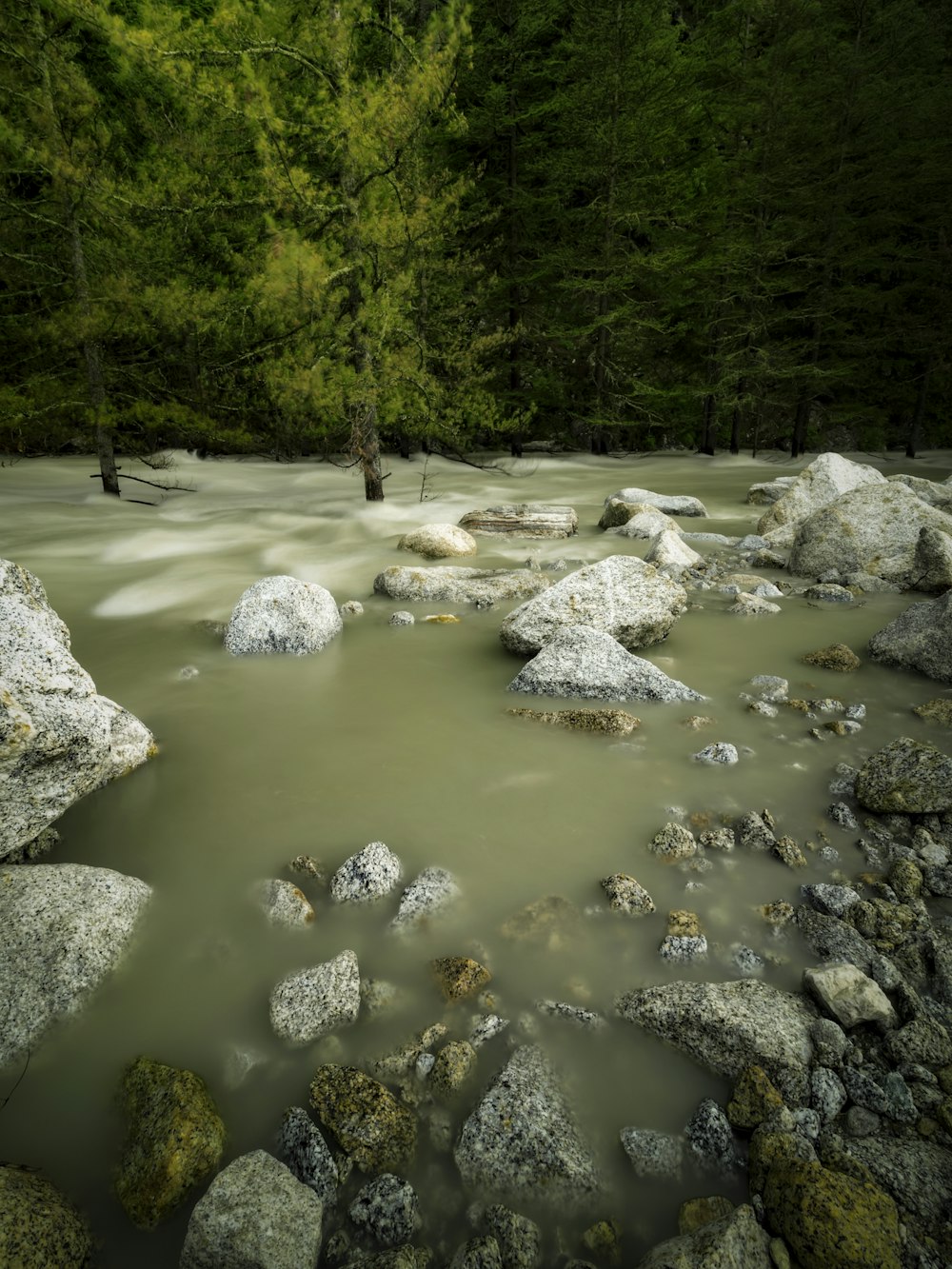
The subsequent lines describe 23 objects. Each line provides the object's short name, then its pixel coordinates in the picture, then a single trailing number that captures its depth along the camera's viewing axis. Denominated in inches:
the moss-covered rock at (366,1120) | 69.9
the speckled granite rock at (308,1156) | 67.2
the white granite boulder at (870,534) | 268.5
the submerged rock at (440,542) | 329.7
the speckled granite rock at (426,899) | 99.3
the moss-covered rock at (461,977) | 87.7
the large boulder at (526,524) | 370.6
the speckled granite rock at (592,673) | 166.1
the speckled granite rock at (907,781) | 114.5
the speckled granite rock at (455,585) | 254.4
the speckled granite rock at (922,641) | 172.6
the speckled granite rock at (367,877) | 103.5
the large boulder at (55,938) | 82.1
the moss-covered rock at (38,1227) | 57.9
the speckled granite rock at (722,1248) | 57.3
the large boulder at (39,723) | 98.4
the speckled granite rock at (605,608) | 193.6
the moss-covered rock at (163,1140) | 65.4
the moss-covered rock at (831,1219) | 57.4
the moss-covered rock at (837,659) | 181.6
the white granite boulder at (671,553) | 286.8
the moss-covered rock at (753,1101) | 71.5
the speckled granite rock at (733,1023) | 75.9
